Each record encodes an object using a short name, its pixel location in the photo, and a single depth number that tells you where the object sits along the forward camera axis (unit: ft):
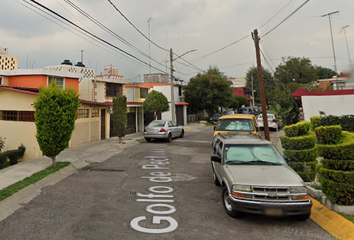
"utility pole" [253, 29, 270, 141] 37.42
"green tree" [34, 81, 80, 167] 24.23
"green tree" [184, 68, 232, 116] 105.70
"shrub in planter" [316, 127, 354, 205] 13.85
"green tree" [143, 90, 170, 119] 65.41
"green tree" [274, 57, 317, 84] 155.43
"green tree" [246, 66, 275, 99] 183.79
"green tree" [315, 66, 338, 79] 198.45
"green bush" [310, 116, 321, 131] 34.04
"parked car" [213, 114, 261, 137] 31.48
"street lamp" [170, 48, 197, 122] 69.25
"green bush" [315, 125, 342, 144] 14.94
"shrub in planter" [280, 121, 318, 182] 19.35
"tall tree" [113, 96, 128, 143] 44.16
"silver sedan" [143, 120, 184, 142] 47.09
